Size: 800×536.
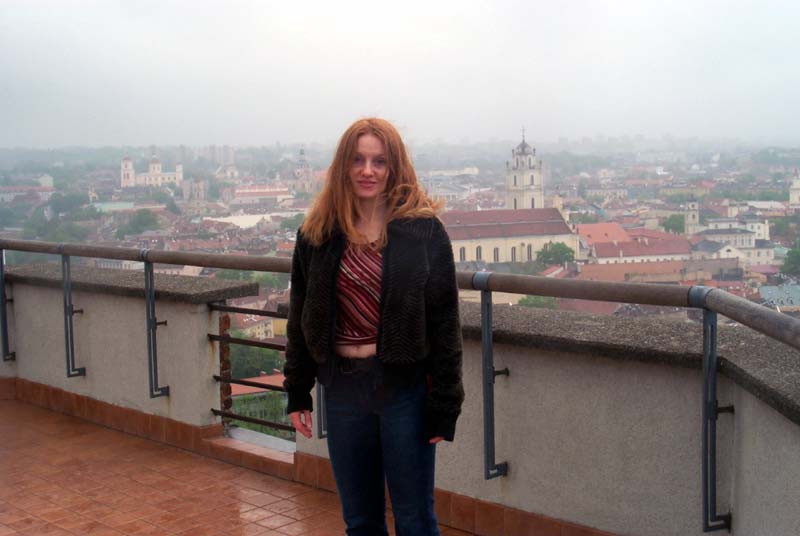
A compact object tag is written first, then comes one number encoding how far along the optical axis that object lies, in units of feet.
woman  8.85
